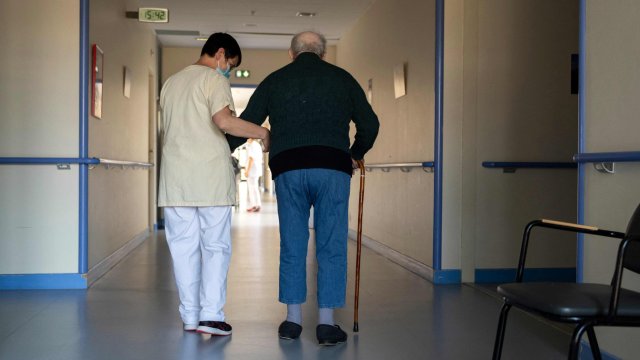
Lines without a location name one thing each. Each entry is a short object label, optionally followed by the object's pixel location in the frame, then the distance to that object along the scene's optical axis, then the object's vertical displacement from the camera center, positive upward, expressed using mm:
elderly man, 3152 +20
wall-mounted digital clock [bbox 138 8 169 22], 6234 +1458
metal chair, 1794 -368
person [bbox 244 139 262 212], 13633 -86
